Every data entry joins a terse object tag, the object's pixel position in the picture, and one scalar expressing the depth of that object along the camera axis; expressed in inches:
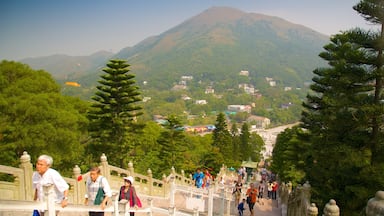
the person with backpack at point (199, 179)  509.7
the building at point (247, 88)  6966.5
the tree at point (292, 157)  626.0
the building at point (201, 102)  5580.2
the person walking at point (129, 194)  215.6
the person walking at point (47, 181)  160.2
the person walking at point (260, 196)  564.1
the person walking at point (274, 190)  656.0
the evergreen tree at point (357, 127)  321.4
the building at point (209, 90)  6737.2
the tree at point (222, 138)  1451.8
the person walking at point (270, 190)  650.1
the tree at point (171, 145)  894.4
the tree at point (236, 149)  1625.2
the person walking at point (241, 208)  421.4
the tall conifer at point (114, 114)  674.8
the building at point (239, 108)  5378.9
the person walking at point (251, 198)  425.1
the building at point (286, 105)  5516.7
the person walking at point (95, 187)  188.7
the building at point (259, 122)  4649.6
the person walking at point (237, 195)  471.9
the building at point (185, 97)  5808.6
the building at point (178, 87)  6890.8
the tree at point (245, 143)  1858.5
